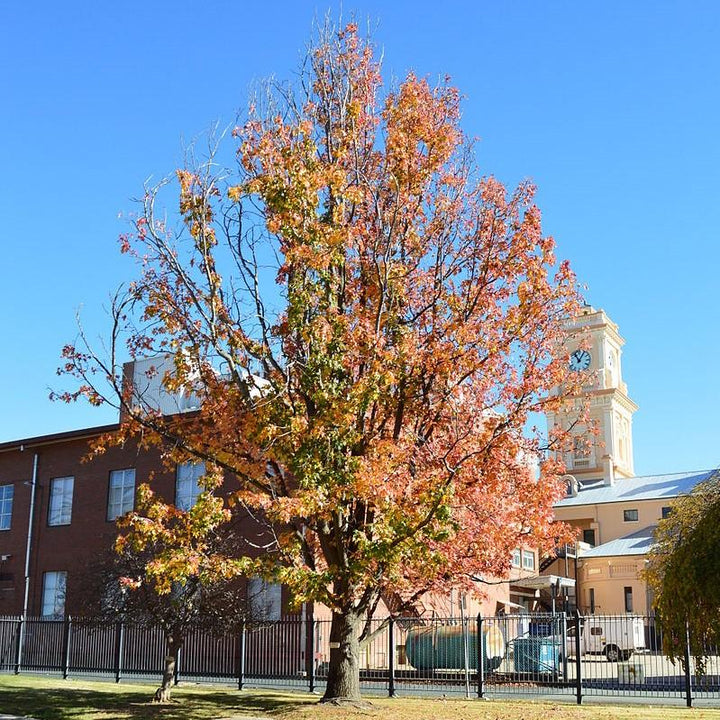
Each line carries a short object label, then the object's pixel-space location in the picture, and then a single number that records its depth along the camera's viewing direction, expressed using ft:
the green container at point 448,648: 90.94
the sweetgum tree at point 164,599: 73.77
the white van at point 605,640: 109.58
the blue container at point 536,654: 86.99
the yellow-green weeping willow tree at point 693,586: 39.32
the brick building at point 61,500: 119.44
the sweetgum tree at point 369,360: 57.41
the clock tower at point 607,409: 277.03
